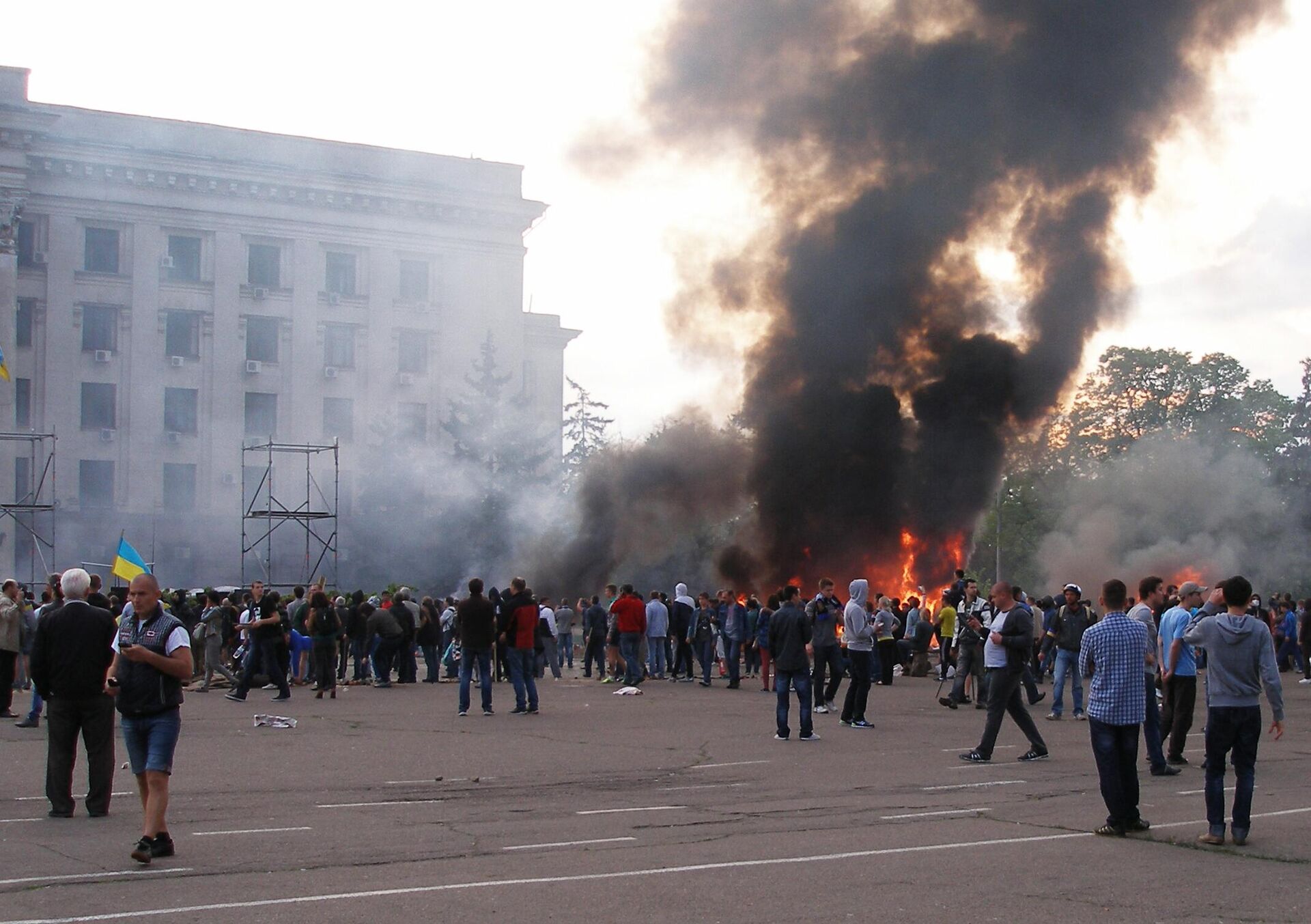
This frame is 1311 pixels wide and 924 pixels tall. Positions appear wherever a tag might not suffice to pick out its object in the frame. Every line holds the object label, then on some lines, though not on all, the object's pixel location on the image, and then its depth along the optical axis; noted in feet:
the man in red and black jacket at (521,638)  57.57
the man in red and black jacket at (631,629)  75.10
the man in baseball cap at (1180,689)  41.96
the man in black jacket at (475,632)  56.95
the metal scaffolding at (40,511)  154.20
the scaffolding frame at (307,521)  153.79
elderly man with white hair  31.32
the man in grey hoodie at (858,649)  54.70
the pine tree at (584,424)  222.48
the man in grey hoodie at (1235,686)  28.19
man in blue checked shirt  28.86
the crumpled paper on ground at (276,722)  52.47
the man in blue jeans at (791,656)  48.60
